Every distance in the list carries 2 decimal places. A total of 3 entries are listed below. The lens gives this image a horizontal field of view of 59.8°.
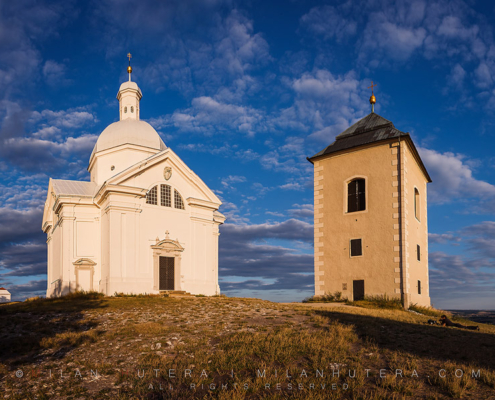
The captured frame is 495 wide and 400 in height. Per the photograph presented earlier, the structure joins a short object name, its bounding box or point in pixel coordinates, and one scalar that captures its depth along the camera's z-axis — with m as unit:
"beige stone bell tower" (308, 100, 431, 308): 24.25
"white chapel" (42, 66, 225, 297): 26.75
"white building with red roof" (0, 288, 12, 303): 47.97
